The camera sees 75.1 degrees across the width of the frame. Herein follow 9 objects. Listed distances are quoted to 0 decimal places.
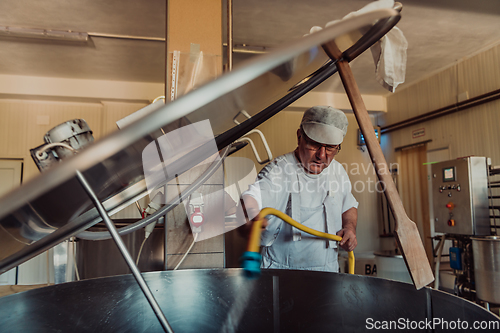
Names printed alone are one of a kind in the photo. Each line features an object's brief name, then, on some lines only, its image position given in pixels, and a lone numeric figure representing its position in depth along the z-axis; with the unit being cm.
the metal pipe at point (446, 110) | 434
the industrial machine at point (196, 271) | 43
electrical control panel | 353
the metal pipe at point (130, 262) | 50
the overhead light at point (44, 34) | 386
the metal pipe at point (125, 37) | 407
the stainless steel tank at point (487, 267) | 300
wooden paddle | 65
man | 168
